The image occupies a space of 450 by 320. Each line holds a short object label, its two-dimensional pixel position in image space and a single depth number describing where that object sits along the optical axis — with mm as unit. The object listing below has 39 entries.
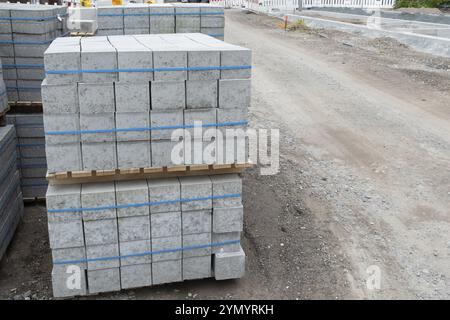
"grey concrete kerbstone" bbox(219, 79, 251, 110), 5789
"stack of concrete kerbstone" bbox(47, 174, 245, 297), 5684
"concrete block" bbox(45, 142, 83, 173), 5520
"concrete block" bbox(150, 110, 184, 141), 5656
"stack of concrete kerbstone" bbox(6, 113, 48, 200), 8180
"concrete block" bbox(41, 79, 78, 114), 5312
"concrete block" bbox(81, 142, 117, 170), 5582
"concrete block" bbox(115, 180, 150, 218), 5727
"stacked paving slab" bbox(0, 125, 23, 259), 6990
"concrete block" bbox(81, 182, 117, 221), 5629
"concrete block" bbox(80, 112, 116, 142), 5477
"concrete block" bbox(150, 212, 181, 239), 5906
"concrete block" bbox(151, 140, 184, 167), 5750
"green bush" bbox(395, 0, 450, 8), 44625
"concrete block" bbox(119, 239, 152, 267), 5926
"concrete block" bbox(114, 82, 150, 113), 5465
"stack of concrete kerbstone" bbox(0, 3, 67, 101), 8023
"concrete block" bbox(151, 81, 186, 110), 5559
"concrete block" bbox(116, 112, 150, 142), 5562
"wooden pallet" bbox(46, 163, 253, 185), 5613
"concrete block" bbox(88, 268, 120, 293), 5957
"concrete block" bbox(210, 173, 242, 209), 6012
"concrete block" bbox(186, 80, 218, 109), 5677
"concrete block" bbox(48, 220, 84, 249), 5656
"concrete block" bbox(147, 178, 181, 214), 5814
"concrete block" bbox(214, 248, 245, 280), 6254
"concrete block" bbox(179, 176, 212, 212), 5902
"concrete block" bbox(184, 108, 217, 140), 5738
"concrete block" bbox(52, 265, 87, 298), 5836
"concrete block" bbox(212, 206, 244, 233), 6090
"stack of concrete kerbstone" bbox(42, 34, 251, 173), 5355
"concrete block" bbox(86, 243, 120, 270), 5836
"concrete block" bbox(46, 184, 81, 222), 5562
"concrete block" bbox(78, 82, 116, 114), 5367
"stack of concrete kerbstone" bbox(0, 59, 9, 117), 7507
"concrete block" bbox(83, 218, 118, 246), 5730
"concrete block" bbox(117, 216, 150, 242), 5827
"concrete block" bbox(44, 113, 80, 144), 5414
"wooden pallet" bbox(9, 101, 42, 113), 8398
